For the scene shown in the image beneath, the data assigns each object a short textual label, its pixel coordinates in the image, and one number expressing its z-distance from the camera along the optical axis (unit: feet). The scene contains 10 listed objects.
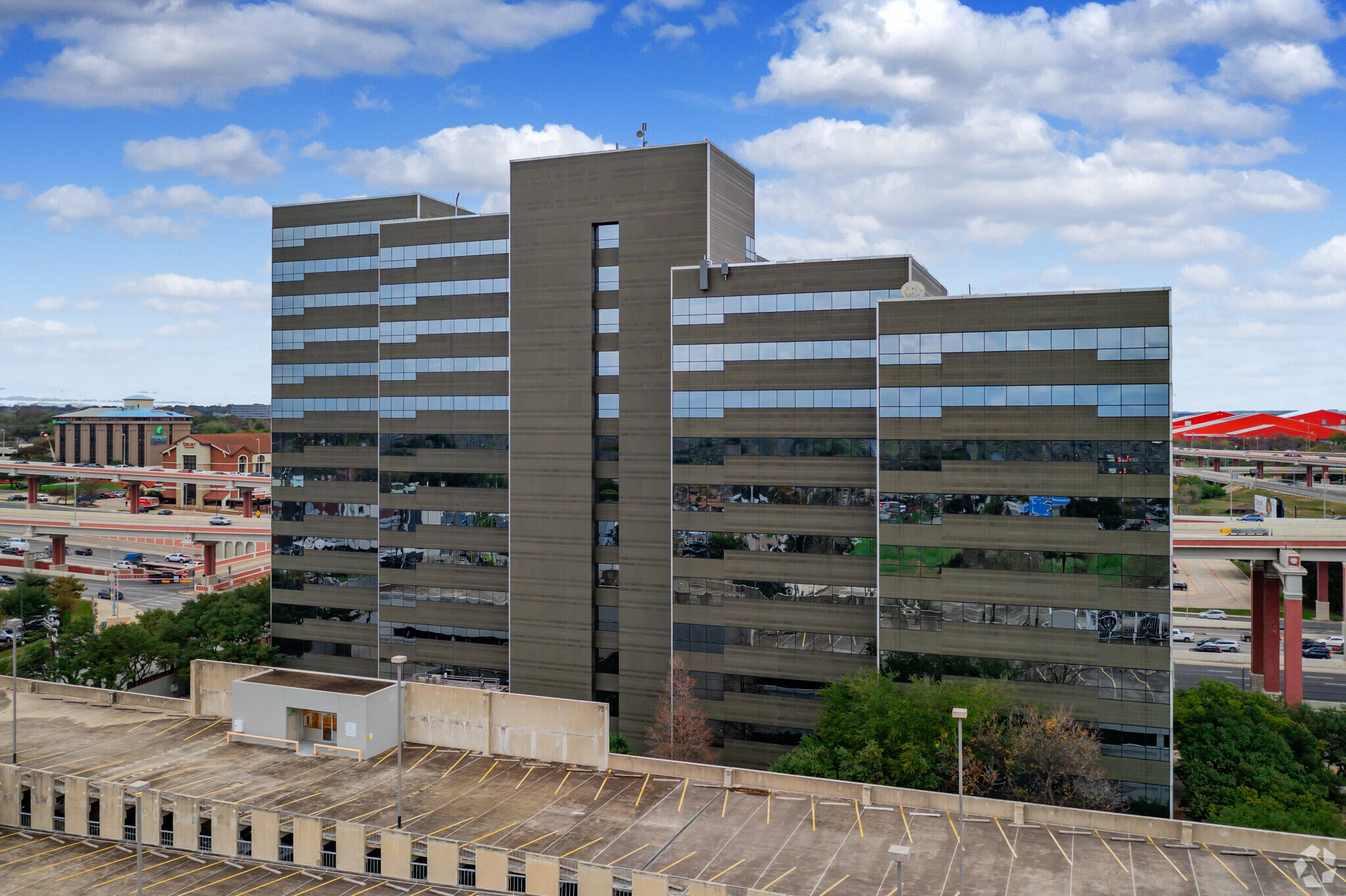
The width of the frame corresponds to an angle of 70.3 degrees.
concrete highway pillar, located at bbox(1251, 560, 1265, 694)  266.36
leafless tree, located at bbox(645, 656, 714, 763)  198.90
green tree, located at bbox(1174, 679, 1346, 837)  172.96
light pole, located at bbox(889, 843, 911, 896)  104.78
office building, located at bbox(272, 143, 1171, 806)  184.24
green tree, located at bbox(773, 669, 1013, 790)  164.55
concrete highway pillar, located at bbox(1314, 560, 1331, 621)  368.27
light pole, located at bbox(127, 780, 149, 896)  108.02
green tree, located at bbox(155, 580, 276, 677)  266.16
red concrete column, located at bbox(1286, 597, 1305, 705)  236.43
